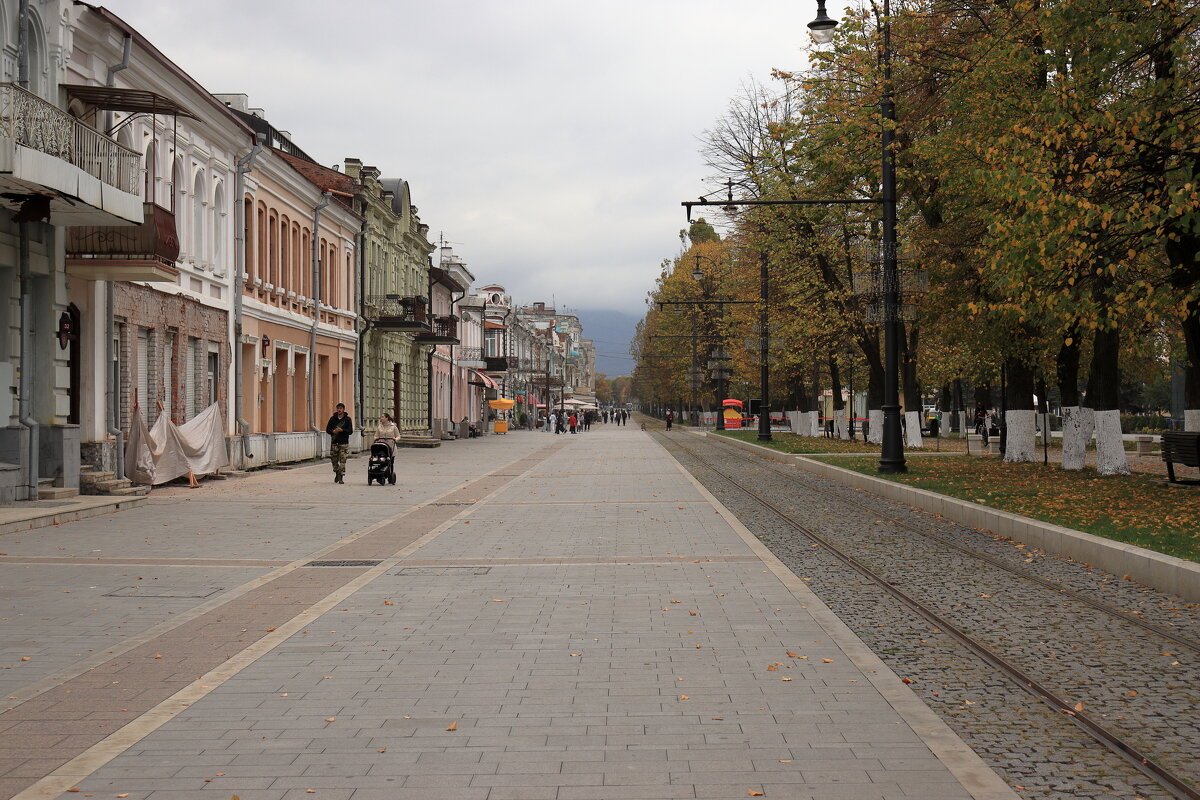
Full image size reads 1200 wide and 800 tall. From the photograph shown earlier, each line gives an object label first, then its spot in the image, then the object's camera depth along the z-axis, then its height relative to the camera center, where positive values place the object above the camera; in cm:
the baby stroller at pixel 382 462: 2380 -92
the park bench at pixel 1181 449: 1789 -62
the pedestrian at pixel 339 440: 2459 -49
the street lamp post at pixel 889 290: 2309 +232
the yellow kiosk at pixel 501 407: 7550 +46
